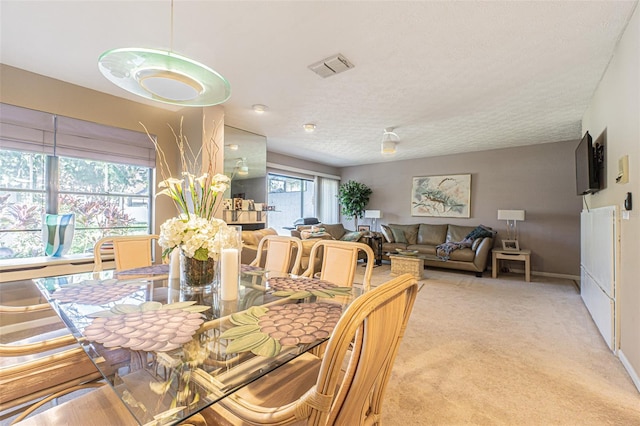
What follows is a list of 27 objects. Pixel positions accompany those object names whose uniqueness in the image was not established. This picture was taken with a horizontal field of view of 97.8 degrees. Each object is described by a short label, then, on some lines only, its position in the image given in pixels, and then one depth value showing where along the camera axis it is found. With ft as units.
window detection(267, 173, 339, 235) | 22.01
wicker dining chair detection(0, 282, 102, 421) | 3.28
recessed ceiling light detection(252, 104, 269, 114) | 11.58
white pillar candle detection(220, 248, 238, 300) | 4.45
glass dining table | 2.48
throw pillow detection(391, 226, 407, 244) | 21.06
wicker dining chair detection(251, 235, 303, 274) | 7.24
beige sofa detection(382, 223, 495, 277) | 16.58
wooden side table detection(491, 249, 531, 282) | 15.55
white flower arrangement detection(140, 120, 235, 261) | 4.57
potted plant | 23.95
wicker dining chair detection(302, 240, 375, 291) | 6.10
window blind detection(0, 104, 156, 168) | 8.78
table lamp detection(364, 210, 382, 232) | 23.00
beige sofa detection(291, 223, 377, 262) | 17.75
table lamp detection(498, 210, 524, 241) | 17.17
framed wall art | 20.08
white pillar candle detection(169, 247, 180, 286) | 5.45
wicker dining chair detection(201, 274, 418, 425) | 2.03
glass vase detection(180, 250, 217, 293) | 4.81
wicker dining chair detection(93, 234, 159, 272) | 7.09
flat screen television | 9.18
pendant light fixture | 4.24
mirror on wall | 13.93
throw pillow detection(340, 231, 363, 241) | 19.63
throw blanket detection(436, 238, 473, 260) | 17.30
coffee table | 15.72
